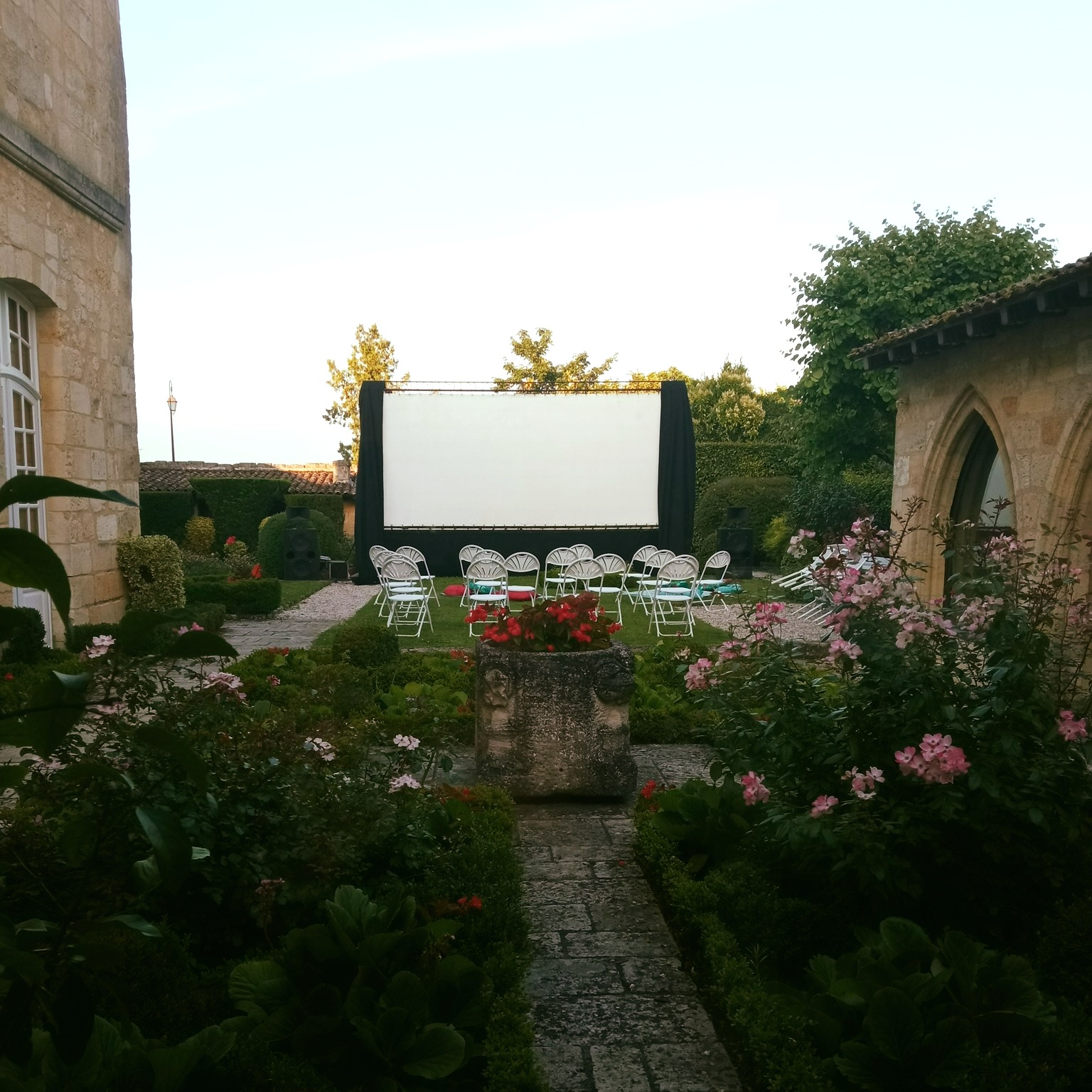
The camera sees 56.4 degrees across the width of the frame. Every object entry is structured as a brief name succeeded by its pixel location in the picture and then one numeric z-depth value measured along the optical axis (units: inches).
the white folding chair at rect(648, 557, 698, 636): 382.9
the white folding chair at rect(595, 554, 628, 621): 458.7
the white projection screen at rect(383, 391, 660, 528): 625.9
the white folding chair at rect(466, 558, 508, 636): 401.4
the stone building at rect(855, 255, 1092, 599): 269.3
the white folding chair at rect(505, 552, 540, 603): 477.7
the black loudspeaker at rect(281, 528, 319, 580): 614.5
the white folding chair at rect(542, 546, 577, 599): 490.6
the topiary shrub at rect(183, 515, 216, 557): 700.7
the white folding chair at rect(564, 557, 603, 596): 439.5
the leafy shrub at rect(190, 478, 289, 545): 724.0
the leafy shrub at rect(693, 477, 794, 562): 710.5
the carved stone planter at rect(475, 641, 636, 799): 174.6
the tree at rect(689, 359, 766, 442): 1055.6
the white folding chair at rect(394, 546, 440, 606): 494.6
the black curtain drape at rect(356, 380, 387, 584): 607.8
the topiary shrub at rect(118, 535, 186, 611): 348.8
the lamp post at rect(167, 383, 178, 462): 1063.6
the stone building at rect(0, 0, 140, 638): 276.1
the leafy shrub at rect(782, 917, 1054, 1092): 83.9
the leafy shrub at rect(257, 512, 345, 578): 633.0
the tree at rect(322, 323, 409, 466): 1128.0
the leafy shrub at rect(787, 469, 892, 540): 644.7
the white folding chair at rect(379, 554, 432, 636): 390.3
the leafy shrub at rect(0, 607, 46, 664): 265.4
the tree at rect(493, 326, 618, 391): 1120.8
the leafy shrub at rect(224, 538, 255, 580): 511.2
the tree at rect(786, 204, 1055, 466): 613.6
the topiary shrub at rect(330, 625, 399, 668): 281.0
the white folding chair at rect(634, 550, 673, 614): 430.6
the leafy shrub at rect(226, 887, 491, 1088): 84.9
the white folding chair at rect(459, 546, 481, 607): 483.0
